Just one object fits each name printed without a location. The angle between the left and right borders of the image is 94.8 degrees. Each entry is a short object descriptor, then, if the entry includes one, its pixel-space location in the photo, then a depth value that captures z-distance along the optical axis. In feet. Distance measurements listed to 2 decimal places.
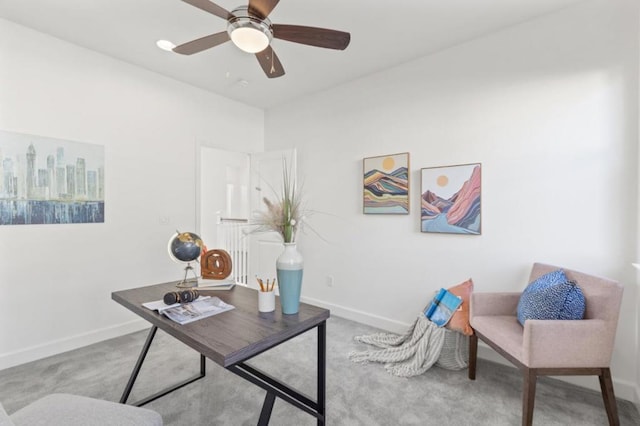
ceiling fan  5.32
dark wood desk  3.91
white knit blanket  7.48
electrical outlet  11.78
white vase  4.96
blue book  7.89
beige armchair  5.31
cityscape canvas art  7.77
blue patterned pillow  5.73
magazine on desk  4.80
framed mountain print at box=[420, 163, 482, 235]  8.36
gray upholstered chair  3.45
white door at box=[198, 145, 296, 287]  13.07
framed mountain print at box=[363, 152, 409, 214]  9.77
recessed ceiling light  8.53
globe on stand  6.36
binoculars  5.29
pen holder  5.13
